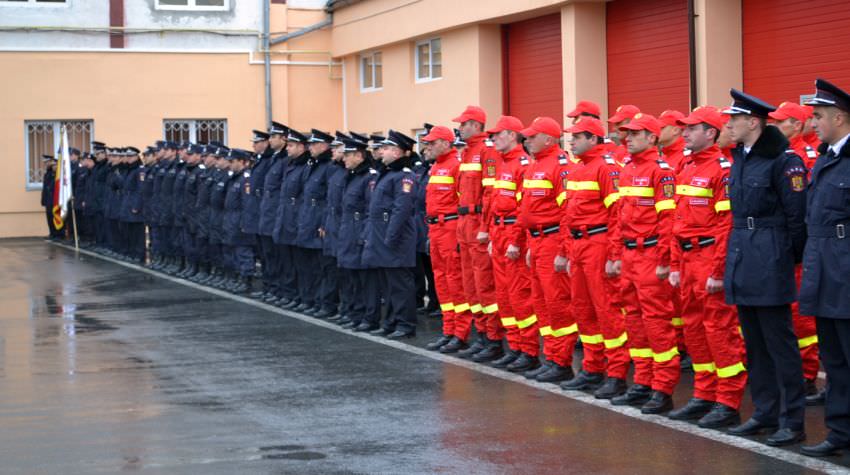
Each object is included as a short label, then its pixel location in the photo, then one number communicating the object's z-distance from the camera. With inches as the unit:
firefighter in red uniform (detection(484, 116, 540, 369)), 439.8
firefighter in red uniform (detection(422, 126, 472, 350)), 491.2
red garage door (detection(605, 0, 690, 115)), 783.1
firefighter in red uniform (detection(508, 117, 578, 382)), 414.0
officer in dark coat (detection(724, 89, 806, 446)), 316.8
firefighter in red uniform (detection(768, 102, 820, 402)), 380.2
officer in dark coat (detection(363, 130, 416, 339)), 531.5
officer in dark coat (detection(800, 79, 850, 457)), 294.2
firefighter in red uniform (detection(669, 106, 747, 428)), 337.7
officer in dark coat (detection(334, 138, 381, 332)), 555.8
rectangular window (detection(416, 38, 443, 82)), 1104.6
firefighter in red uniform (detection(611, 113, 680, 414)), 359.6
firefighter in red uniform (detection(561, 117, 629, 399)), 387.2
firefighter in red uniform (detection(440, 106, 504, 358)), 467.5
